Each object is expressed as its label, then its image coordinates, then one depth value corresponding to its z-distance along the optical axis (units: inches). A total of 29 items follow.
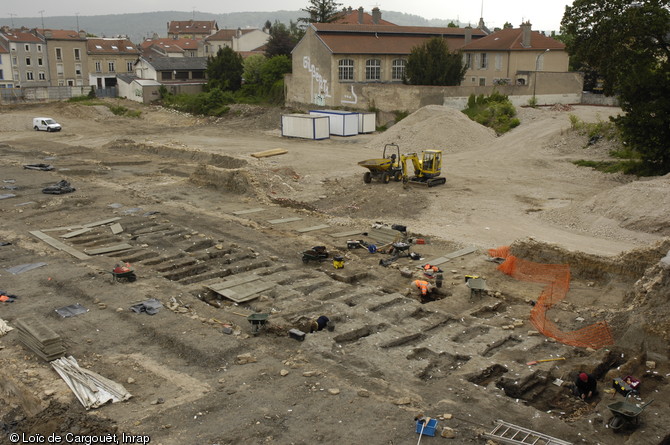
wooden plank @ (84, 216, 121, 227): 896.9
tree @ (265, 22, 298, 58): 2561.5
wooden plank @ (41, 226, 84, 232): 873.6
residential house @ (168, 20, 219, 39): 5610.2
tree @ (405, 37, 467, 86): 1893.5
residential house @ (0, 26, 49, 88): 2974.9
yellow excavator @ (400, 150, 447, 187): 1142.3
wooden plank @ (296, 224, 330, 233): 888.9
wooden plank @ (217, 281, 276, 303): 617.0
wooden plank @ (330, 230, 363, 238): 859.6
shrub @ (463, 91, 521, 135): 1694.1
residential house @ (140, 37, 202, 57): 3619.6
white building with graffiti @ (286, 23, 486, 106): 2018.9
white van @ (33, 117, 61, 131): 2014.0
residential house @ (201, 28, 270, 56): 3878.0
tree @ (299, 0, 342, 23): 2657.5
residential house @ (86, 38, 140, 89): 3164.4
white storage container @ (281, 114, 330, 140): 1724.9
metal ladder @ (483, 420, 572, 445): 365.7
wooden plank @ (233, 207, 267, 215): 979.3
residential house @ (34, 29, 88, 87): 3063.5
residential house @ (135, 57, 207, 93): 2598.4
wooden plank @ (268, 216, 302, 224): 928.4
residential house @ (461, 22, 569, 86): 2034.9
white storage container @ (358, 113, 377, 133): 1812.3
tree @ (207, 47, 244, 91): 2492.6
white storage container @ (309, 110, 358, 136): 1752.0
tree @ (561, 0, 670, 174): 1085.1
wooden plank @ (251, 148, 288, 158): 1476.4
